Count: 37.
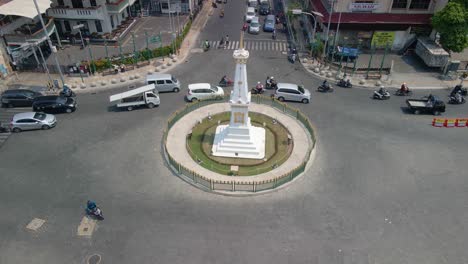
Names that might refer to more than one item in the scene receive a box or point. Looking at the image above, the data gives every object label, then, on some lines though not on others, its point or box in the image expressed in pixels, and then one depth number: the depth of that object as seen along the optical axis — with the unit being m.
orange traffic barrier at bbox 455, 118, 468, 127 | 35.63
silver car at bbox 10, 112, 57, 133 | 33.91
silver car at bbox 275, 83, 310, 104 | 39.88
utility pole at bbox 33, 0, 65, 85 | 41.83
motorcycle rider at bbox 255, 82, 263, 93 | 41.66
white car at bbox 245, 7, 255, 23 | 64.08
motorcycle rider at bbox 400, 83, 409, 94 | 41.63
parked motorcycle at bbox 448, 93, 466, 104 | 39.53
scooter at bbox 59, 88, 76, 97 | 40.22
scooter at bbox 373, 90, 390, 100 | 40.69
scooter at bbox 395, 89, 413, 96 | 41.81
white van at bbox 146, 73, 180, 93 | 41.16
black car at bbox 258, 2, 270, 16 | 69.09
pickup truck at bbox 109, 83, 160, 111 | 37.56
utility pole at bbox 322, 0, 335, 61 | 47.94
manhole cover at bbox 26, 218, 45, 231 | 24.02
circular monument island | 28.22
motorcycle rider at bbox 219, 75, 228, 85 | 43.83
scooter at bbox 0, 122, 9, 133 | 33.91
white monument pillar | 30.06
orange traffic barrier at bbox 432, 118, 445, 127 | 35.81
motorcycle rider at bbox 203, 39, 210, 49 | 53.78
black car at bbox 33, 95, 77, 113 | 36.84
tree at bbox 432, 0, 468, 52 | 45.28
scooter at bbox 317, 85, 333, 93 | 42.72
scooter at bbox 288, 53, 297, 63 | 50.31
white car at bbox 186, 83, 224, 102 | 39.78
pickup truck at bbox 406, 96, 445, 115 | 37.31
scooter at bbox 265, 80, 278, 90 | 43.00
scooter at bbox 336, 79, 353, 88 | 43.69
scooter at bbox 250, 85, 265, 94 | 41.68
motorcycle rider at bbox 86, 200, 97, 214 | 24.16
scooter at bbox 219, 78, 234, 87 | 43.89
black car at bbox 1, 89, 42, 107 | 37.84
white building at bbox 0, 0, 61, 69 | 43.62
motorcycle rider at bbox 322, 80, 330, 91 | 42.66
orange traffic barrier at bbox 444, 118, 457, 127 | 35.79
